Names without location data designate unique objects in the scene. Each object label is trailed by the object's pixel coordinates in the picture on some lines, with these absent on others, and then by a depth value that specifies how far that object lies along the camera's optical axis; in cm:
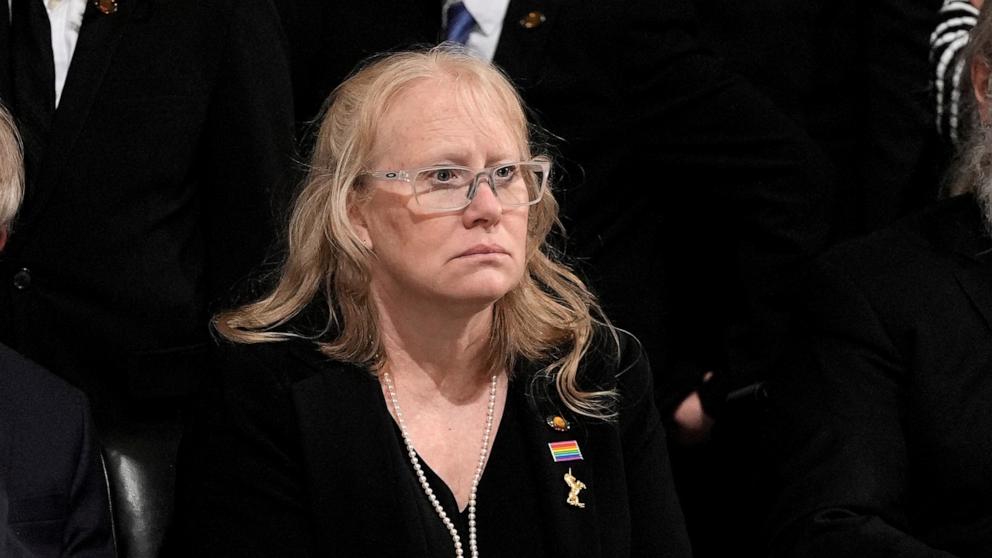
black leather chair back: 593
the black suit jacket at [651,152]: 718
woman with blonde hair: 564
